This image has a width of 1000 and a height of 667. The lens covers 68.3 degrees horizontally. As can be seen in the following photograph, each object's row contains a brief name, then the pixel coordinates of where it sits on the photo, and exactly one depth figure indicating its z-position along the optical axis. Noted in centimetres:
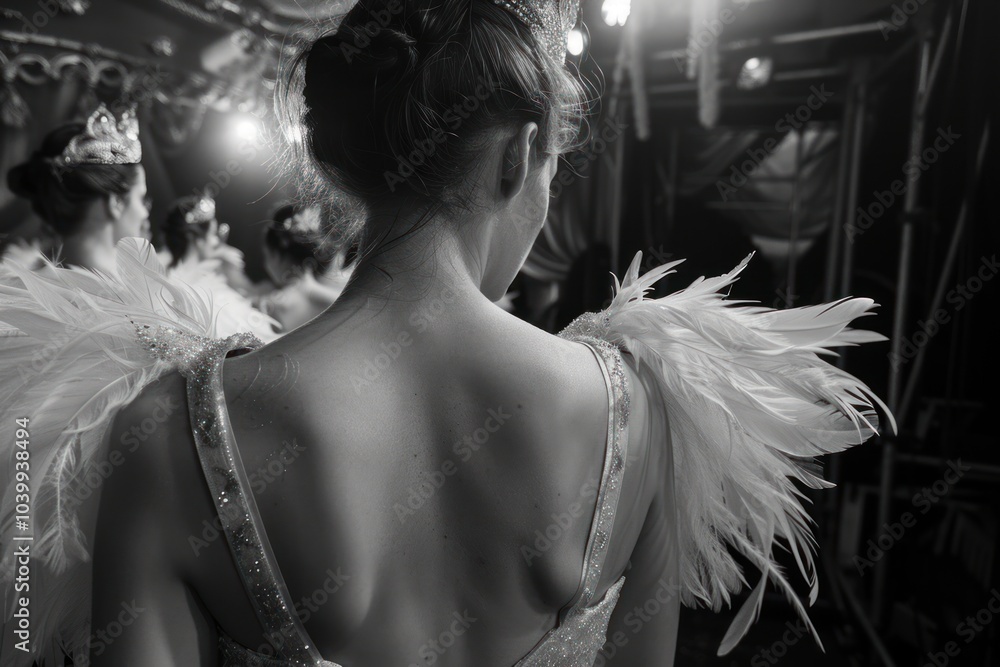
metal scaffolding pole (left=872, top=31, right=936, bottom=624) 197
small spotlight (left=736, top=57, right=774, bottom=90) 214
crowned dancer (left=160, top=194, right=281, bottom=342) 240
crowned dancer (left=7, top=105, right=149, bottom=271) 206
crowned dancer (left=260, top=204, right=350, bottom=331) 260
